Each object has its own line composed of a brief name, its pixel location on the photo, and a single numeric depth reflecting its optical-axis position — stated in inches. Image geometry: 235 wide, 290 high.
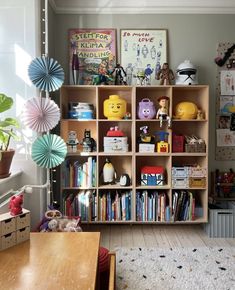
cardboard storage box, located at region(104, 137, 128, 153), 106.3
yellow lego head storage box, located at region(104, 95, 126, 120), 105.0
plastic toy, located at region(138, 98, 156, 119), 105.7
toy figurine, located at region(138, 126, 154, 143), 107.5
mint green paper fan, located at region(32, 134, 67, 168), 84.4
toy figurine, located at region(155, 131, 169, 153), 106.3
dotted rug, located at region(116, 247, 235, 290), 73.5
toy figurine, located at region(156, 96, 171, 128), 104.8
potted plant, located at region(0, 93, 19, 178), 71.7
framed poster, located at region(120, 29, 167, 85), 114.4
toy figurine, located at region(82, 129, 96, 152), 107.0
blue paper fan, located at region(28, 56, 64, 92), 83.9
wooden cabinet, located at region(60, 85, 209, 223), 105.7
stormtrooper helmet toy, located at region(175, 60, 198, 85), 105.9
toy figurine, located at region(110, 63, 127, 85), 109.3
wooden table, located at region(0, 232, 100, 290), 36.6
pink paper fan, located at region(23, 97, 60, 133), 83.0
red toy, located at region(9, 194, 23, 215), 53.9
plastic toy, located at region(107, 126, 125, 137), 106.8
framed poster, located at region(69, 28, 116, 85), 114.7
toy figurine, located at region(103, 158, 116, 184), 107.9
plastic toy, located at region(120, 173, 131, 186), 106.2
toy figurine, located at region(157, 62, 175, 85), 108.2
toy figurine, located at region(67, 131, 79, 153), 107.9
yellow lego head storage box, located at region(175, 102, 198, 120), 105.3
